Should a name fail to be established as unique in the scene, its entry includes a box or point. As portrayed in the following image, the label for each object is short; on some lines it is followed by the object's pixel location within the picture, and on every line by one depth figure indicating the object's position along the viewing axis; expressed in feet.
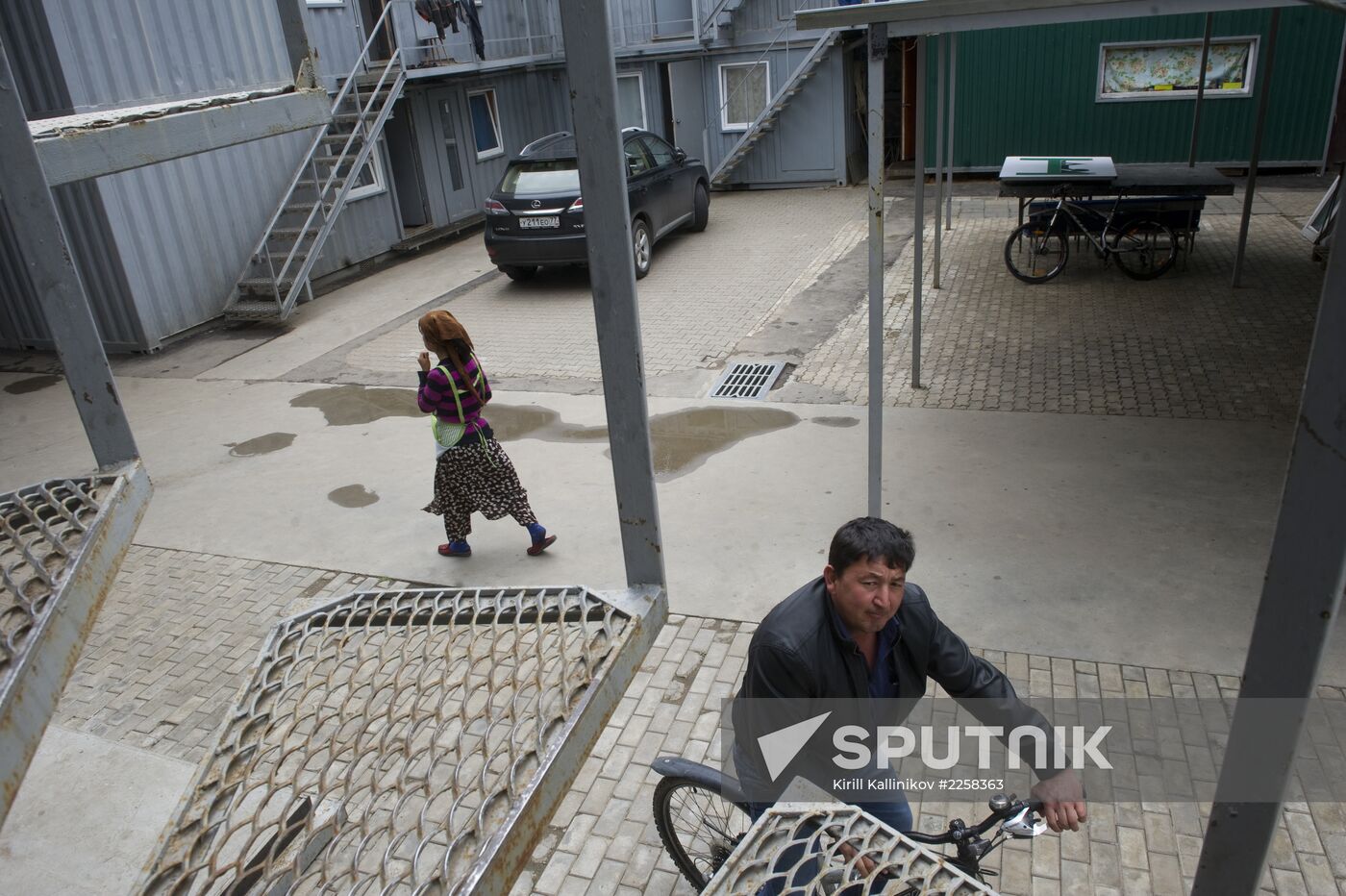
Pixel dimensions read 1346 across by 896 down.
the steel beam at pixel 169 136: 8.61
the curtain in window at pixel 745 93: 56.54
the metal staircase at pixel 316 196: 39.70
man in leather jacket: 8.54
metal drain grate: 28.53
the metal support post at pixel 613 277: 6.17
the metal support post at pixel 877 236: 16.74
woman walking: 18.26
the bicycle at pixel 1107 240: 35.96
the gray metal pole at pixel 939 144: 33.50
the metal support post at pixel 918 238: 24.50
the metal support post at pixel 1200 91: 35.07
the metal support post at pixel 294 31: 12.46
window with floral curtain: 48.47
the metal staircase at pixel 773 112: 52.90
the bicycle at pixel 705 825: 9.71
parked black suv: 39.22
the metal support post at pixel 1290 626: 5.01
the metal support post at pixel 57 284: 7.52
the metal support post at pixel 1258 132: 28.96
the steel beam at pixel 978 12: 15.02
